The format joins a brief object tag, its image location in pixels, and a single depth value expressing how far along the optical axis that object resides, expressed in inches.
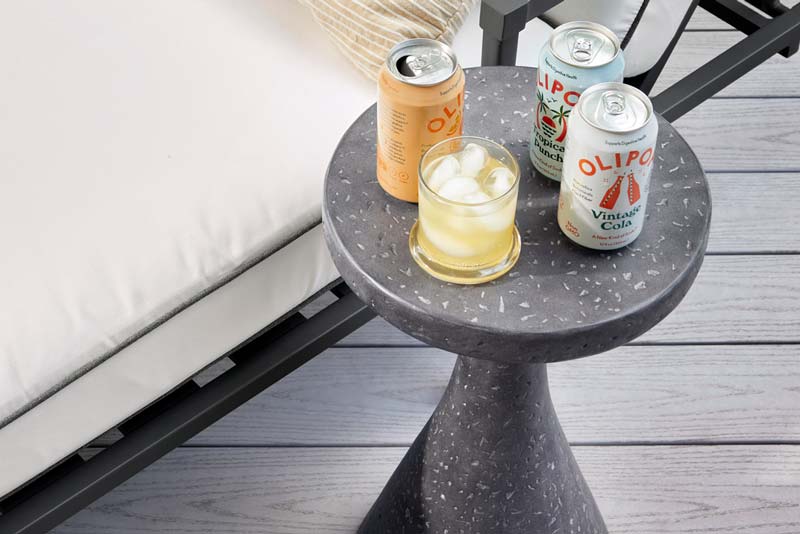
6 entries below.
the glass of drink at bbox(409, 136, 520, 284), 29.2
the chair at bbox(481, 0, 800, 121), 37.5
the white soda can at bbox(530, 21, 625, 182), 30.9
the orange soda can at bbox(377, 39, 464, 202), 30.4
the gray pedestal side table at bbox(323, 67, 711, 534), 30.0
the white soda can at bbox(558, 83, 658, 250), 28.6
